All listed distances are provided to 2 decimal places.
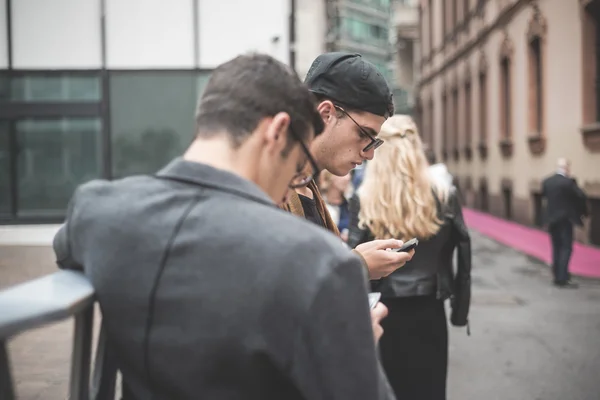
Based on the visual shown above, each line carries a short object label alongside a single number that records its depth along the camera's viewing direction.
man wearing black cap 2.36
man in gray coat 1.24
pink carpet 12.42
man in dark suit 11.03
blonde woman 3.93
